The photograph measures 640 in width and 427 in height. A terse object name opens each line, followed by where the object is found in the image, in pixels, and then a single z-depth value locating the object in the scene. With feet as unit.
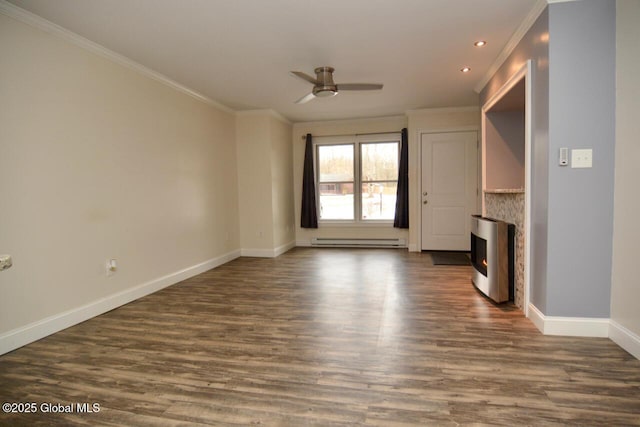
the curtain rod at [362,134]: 21.20
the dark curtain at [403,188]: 20.61
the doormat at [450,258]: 16.68
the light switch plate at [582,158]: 7.85
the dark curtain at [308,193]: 22.21
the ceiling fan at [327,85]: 11.80
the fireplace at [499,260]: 10.45
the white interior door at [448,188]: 19.47
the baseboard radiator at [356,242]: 21.52
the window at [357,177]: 21.76
